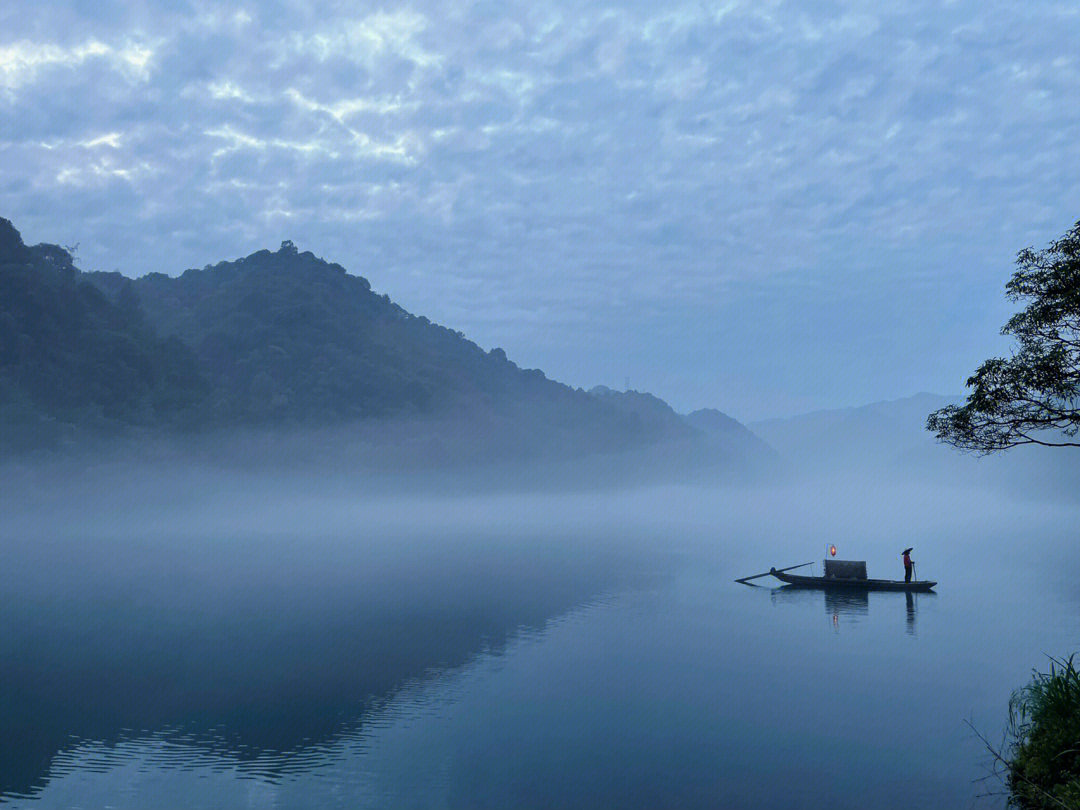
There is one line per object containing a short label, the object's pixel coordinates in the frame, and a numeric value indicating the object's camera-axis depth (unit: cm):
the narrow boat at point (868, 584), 5812
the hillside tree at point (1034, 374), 2238
